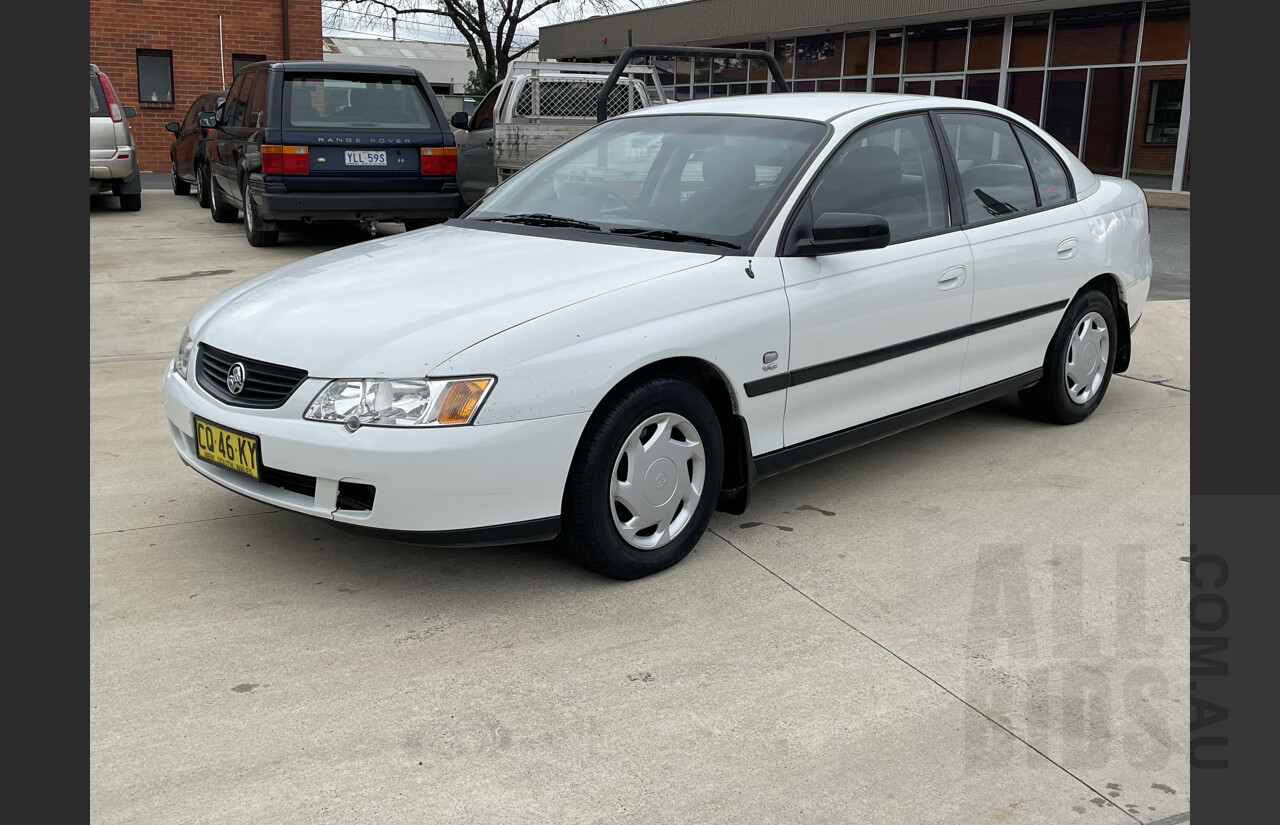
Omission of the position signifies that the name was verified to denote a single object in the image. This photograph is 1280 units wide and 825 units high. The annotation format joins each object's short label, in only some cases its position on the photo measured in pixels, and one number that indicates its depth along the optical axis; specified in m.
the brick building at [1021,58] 19.81
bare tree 30.62
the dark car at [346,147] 10.77
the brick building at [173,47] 23.38
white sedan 3.45
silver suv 14.14
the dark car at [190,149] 15.82
